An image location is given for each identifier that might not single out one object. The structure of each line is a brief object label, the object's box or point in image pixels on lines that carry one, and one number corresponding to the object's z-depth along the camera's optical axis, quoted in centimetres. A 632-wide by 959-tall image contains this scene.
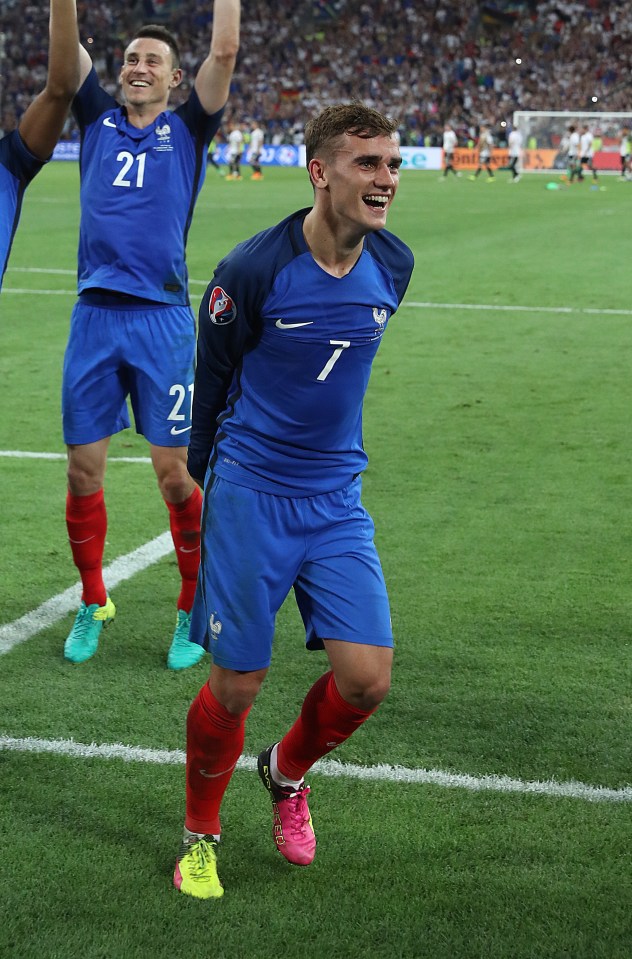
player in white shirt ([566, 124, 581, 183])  3938
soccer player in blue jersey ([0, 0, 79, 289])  372
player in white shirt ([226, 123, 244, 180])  3806
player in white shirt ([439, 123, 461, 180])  4012
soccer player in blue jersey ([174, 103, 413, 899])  310
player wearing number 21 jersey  476
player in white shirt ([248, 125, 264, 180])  3891
